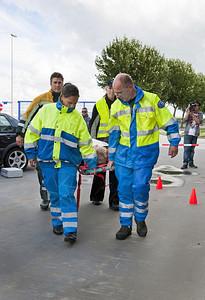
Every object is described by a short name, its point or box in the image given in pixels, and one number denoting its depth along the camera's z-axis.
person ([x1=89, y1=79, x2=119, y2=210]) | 5.68
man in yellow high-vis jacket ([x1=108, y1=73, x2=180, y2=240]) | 4.23
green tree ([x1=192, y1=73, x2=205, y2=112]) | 60.72
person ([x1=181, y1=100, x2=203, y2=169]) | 10.81
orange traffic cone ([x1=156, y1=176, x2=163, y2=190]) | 7.47
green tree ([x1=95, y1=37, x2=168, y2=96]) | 43.91
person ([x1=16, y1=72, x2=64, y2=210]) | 5.45
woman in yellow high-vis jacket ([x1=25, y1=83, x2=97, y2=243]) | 4.16
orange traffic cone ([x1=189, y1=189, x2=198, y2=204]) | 6.28
